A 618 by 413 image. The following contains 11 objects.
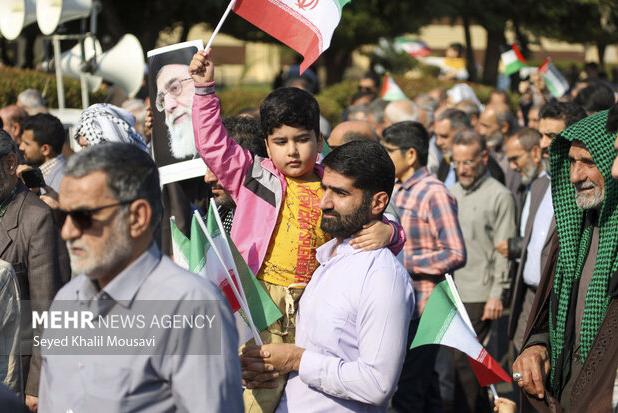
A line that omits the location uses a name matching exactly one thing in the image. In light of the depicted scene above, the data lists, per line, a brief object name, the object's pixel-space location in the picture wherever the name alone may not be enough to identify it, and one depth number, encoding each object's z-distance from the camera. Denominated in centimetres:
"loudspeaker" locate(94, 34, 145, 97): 1296
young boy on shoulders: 513
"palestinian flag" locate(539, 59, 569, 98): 1662
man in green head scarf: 457
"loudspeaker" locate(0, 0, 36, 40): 1054
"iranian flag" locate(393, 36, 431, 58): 3197
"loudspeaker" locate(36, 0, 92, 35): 1054
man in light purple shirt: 430
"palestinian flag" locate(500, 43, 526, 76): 1942
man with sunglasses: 331
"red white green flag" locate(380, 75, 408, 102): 1675
